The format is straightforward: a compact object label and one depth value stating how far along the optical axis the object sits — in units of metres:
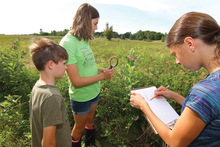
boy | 0.99
